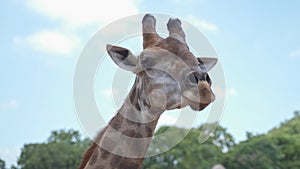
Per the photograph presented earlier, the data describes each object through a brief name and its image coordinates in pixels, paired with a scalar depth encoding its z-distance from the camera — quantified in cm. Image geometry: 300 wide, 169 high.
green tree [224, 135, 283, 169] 4400
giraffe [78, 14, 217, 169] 381
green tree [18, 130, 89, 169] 3712
